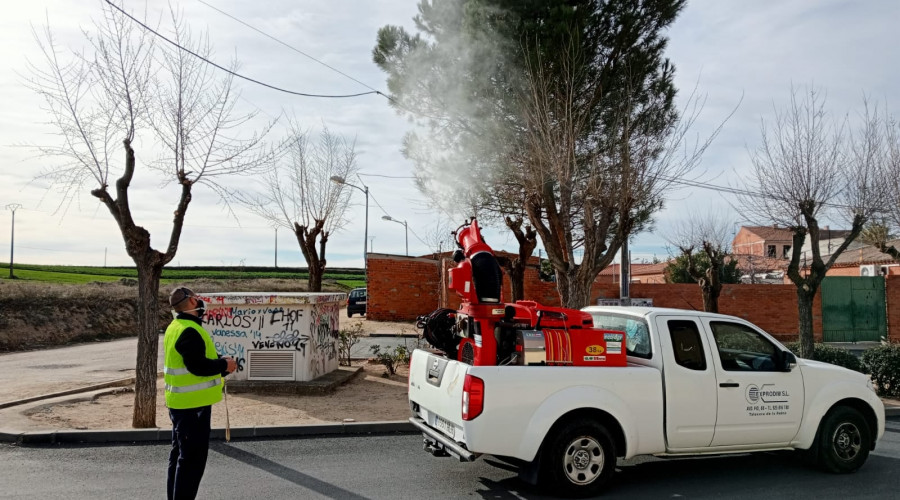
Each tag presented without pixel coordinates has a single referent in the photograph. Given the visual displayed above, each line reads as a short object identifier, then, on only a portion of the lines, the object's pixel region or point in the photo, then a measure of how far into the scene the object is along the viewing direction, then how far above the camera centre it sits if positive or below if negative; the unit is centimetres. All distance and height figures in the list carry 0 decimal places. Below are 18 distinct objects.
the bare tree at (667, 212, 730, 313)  1559 +20
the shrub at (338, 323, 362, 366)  1280 -108
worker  458 -74
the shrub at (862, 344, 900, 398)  1052 -119
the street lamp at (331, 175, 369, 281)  1720 +282
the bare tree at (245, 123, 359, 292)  1656 +130
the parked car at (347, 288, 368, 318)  3032 -70
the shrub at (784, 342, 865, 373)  1107 -108
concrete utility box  1005 -70
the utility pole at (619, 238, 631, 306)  1525 +36
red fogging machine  528 -33
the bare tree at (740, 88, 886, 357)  1154 +151
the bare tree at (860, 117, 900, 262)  1237 +143
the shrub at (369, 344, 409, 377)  1181 -128
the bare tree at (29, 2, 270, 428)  747 +14
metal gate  2225 -55
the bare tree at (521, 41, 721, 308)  1054 +216
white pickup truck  500 -93
